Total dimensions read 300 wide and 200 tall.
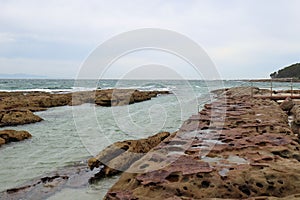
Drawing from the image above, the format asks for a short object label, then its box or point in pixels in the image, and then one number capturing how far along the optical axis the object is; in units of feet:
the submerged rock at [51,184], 18.94
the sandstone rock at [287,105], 48.54
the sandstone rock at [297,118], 29.68
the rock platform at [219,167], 10.82
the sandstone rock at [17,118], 50.85
